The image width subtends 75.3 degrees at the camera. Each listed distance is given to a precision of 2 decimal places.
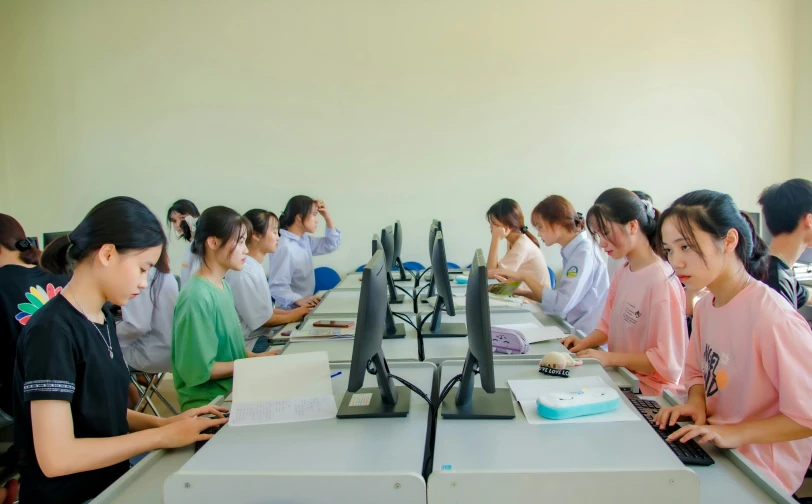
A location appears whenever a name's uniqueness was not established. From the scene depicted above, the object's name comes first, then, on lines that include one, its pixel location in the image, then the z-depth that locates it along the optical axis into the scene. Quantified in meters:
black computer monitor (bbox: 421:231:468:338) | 1.88
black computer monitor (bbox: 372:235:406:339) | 2.09
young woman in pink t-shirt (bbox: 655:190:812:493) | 1.18
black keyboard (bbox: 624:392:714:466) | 1.14
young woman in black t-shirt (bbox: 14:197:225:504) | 1.14
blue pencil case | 1.23
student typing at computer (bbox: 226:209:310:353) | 2.64
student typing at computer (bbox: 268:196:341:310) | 3.50
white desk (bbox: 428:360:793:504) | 0.98
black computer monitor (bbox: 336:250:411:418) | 1.19
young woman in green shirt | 1.75
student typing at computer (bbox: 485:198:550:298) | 3.40
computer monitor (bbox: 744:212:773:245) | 3.70
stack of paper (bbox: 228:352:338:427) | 1.30
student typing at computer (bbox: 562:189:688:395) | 1.74
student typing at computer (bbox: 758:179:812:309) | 2.00
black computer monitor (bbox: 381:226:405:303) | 2.80
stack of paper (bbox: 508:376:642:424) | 1.23
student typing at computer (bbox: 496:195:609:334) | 2.65
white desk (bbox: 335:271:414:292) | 3.54
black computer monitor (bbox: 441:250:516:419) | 1.16
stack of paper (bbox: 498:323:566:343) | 2.00
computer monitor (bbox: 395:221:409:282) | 3.32
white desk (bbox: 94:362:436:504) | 1.00
